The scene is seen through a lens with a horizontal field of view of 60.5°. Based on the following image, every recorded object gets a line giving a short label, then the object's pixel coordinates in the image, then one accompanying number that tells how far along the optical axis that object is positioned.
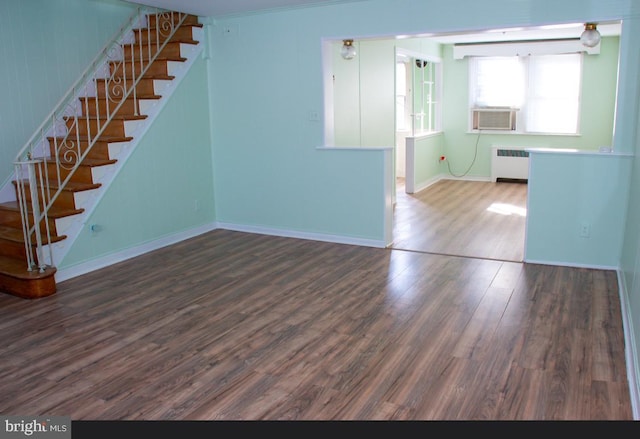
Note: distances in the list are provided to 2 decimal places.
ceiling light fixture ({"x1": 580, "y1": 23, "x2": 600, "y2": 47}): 4.34
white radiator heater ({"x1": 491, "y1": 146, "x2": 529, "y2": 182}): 9.25
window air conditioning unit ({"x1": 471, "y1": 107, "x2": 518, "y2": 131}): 9.34
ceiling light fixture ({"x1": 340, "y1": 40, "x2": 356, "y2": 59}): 5.35
